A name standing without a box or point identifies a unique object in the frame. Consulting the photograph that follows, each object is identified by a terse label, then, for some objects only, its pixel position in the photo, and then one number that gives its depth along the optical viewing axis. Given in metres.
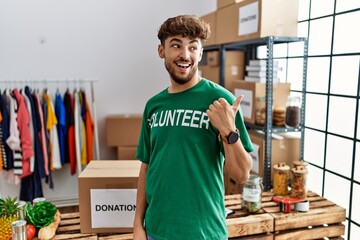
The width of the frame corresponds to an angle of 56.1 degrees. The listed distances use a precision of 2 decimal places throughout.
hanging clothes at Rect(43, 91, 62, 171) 3.37
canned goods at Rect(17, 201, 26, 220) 1.56
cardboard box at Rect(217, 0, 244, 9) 2.76
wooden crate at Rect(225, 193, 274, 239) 1.75
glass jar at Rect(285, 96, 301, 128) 2.33
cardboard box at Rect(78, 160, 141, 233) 1.59
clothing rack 3.62
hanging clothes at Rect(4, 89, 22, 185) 3.18
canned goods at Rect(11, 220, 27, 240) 1.43
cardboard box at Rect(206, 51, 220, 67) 3.05
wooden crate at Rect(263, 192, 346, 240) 1.82
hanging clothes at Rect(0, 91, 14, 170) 3.20
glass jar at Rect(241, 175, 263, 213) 1.88
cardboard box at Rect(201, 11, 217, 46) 3.12
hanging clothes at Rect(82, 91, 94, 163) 3.54
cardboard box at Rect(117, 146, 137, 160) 3.71
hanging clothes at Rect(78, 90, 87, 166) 3.52
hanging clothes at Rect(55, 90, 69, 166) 3.42
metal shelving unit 2.28
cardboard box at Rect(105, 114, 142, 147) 3.69
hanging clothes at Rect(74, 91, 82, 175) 3.45
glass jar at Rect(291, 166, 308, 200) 2.00
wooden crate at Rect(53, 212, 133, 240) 1.59
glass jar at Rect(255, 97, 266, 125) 2.45
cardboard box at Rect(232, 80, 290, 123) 2.46
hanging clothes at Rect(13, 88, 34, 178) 3.23
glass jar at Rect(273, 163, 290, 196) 2.11
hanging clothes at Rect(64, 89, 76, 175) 3.49
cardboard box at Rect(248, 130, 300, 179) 2.41
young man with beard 1.15
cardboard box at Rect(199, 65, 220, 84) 3.09
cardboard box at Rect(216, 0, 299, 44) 2.32
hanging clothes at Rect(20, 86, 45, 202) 3.31
